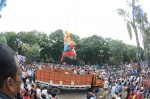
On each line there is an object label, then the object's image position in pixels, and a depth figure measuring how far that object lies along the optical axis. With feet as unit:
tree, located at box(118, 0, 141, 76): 49.96
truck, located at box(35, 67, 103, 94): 34.08
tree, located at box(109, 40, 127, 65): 100.66
